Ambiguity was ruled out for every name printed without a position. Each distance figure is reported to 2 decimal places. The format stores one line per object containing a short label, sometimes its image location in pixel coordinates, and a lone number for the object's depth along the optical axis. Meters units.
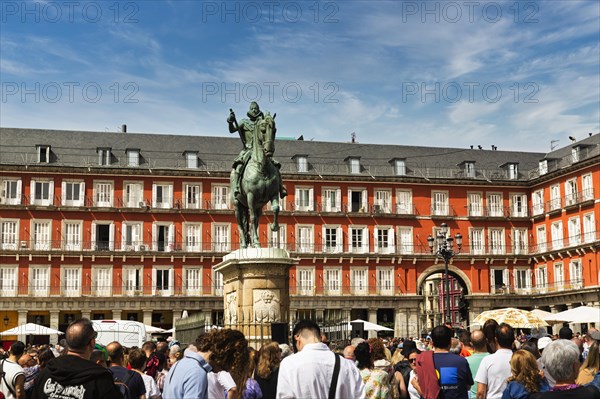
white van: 35.94
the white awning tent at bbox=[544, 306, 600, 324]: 25.62
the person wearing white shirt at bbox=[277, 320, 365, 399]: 6.48
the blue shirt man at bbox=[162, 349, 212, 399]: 6.45
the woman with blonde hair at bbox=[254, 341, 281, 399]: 8.52
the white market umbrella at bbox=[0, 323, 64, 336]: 35.03
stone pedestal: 16.52
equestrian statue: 17.02
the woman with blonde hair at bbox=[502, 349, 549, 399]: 6.74
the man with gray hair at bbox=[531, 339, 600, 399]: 5.48
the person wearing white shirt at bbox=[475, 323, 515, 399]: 7.96
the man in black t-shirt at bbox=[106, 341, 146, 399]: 8.32
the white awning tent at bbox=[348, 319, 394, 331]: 38.78
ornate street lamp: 30.25
